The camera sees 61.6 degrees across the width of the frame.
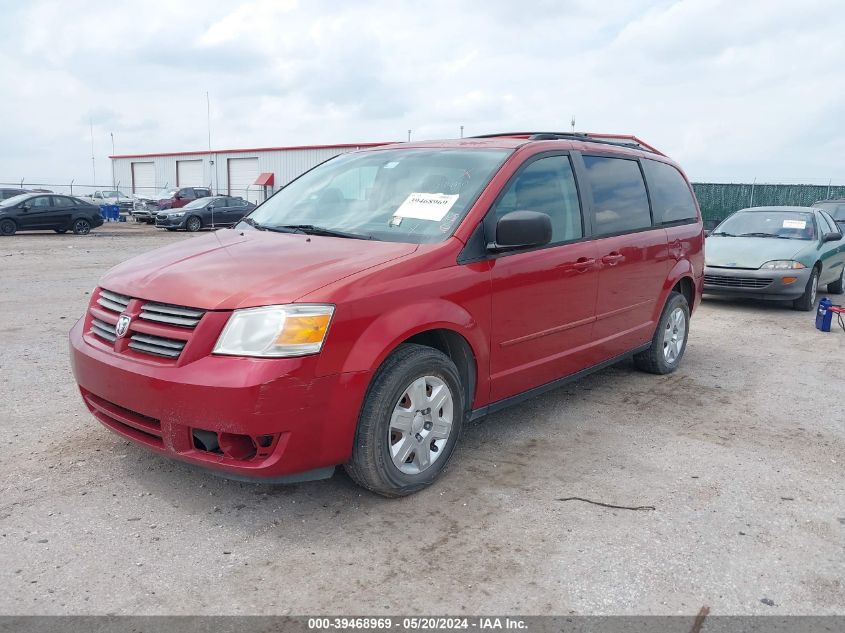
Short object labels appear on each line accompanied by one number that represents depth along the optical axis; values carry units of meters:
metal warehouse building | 44.72
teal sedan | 9.52
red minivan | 3.01
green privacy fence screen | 29.08
